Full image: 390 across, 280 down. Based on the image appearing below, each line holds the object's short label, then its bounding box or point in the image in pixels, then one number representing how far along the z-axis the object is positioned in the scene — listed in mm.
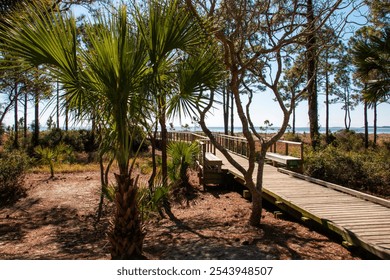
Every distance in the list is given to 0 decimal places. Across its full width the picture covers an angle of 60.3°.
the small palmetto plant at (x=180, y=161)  9570
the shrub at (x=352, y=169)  8766
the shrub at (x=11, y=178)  9250
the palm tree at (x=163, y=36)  3674
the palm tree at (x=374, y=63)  9016
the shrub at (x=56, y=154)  12325
